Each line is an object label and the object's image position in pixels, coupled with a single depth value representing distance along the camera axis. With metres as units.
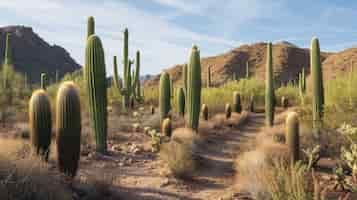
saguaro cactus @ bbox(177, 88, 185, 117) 15.55
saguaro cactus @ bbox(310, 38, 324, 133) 10.88
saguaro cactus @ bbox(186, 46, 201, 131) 12.28
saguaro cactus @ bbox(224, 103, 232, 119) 18.38
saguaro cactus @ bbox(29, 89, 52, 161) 6.22
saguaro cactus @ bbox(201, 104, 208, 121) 16.50
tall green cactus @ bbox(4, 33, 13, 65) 19.93
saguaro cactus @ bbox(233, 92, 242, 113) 20.89
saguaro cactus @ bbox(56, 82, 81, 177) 6.16
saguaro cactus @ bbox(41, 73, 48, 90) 17.55
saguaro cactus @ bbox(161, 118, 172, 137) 11.33
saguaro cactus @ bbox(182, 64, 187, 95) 19.92
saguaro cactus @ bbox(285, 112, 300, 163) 8.21
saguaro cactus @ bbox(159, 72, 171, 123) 14.18
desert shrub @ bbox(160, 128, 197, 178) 7.77
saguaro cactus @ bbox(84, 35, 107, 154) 8.98
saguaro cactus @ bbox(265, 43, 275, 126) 14.97
